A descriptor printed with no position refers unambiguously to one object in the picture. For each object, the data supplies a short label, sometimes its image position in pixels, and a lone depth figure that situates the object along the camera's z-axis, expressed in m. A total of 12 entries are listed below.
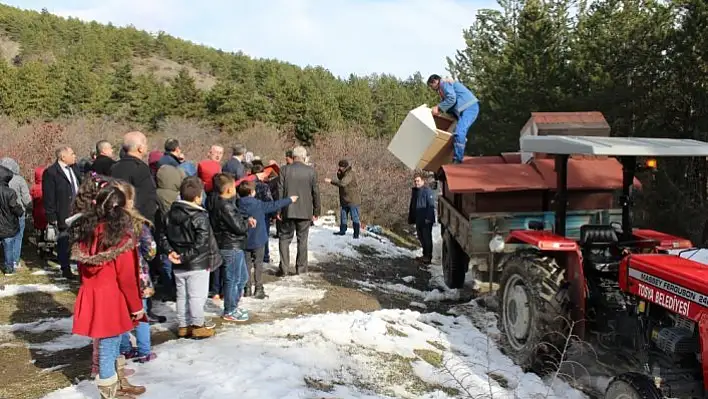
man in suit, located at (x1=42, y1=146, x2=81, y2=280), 7.29
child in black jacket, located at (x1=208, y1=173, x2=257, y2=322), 5.70
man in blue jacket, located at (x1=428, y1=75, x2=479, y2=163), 8.21
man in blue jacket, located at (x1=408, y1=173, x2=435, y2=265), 10.82
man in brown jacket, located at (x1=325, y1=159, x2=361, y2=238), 12.16
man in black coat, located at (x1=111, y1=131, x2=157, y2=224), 5.97
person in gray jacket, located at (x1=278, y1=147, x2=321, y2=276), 7.93
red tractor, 3.80
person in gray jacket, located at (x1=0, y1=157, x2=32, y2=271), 7.60
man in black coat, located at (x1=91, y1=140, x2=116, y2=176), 6.78
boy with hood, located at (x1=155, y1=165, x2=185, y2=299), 6.46
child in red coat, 3.62
